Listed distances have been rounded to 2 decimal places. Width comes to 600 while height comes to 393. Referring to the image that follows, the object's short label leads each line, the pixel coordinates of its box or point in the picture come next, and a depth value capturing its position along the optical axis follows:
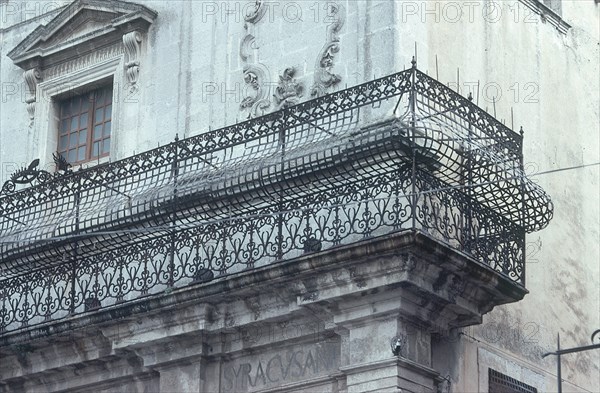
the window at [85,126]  20.20
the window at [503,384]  17.16
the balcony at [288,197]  16.16
